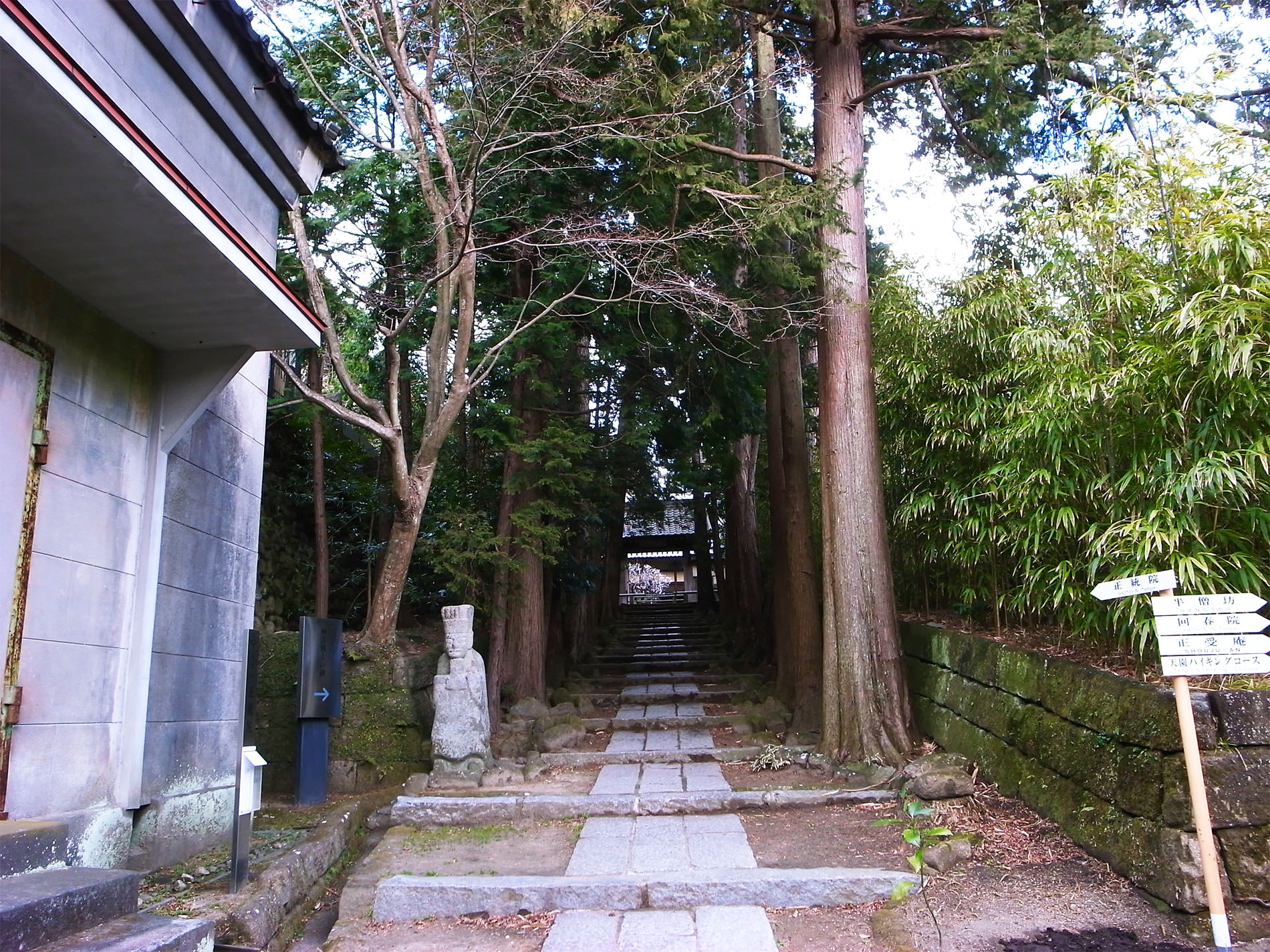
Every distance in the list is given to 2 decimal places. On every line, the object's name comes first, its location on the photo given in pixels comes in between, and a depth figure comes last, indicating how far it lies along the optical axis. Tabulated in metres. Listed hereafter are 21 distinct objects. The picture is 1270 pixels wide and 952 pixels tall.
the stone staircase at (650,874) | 4.04
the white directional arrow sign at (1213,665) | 3.38
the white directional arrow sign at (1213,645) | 3.37
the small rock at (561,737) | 7.80
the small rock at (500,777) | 6.53
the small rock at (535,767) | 6.80
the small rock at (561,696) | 9.98
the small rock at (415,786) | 6.28
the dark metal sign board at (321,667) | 6.60
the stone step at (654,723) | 8.73
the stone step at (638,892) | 4.29
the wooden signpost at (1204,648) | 3.36
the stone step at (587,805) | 5.68
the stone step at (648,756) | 7.35
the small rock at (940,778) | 5.56
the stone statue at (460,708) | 6.58
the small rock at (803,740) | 7.71
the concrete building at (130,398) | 3.45
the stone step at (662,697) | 10.24
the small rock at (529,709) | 8.68
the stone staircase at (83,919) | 2.46
